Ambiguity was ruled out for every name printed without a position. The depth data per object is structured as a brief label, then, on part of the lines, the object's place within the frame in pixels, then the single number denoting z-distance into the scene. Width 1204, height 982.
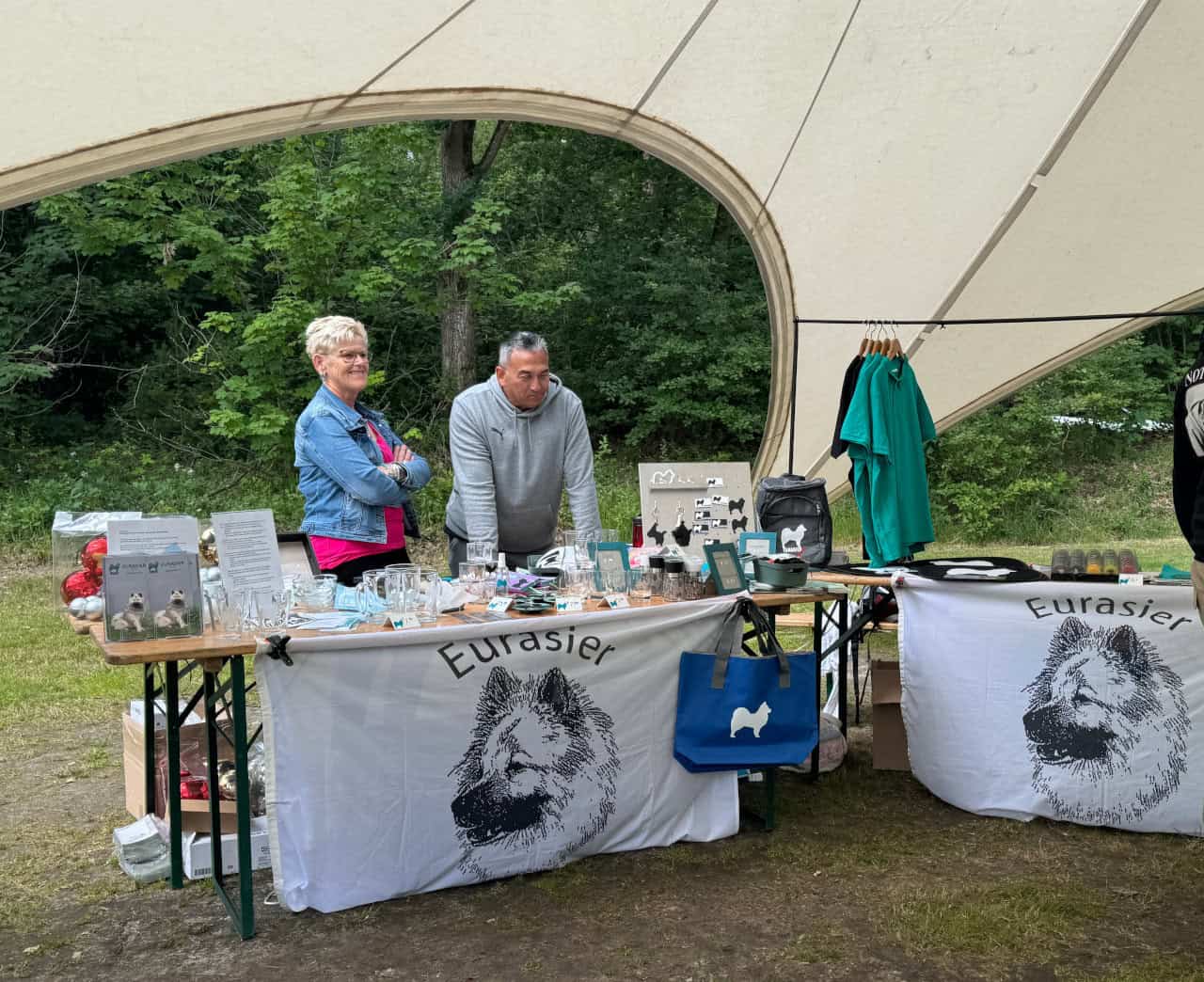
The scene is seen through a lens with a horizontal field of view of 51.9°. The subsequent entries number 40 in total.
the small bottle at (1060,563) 4.27
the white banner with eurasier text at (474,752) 3.20
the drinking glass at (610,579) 3.86
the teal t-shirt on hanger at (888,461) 5.31
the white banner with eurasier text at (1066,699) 3.96
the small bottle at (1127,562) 4.27
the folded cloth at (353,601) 3.45
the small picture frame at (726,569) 3.90
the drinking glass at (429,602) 3.44
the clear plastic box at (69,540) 3.45
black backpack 4.66
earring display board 4.25
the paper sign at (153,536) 3.09
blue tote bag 3.70
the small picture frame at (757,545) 4.25
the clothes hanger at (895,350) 5.42
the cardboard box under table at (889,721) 4.64
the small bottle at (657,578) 3.86
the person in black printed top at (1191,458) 3.15
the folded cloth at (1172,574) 4.27
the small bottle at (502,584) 3.71
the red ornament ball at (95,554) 3.35
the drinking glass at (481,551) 3.89
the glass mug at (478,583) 3.67
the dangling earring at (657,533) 4.25
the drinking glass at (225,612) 3.17
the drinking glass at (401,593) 3.41
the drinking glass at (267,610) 3.17
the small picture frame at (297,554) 3.66
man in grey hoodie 4.14
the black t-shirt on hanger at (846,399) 5.41
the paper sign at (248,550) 3.25
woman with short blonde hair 4.06
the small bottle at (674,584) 3.84
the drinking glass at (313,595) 3.49
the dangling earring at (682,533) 4.28
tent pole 6.28
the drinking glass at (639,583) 3.88
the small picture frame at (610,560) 3.86
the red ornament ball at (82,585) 3.37
